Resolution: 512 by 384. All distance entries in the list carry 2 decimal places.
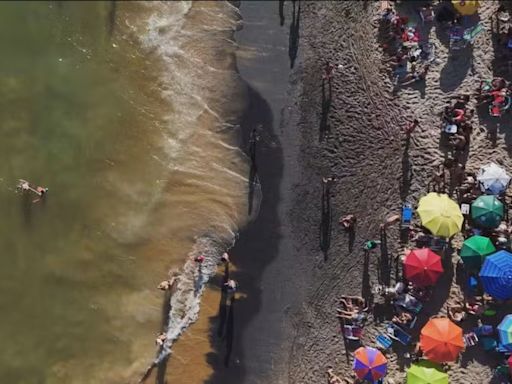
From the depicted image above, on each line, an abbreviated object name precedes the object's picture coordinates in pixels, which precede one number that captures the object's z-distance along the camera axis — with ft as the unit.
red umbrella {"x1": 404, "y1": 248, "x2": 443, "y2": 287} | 53.36
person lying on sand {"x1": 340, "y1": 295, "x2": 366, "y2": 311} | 56.03
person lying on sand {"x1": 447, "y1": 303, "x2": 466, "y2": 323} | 54.44
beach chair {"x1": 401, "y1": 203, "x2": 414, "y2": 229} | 55.83
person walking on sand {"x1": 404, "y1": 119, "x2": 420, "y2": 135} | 56.49
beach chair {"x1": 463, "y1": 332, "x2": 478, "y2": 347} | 54.39
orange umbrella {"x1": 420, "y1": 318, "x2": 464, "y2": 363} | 52.39
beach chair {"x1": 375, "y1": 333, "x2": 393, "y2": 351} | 55.36
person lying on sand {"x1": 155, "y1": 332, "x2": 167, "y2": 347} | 56.29
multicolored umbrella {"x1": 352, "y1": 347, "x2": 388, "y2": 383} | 53.67
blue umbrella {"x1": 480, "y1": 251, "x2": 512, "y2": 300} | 52.24
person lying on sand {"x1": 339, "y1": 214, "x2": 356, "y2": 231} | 56.59
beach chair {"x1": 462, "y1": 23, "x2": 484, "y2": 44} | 56.90
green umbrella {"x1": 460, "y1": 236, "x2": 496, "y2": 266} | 53.42
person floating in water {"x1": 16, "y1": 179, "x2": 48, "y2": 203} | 57.26
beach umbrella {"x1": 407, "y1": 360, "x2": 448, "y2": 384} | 52.26
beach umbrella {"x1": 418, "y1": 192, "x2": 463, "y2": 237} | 52.90
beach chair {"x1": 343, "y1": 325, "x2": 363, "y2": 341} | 55.77
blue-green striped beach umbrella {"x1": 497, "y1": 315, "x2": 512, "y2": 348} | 52.34
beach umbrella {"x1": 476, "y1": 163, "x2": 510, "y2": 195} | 53.83
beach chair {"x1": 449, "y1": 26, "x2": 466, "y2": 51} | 57.06
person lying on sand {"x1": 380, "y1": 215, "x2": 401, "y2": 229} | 56.08
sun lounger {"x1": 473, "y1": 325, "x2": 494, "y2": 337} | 54.08
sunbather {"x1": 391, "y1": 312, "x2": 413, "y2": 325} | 55.01
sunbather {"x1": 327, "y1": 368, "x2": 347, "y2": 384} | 55.36
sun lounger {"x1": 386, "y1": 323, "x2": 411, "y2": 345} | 55.11
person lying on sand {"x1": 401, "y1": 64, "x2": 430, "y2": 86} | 57.11
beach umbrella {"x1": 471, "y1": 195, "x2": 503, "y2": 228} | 53.42
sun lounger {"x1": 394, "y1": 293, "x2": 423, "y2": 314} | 54.90
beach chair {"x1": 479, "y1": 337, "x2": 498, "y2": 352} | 54.03
